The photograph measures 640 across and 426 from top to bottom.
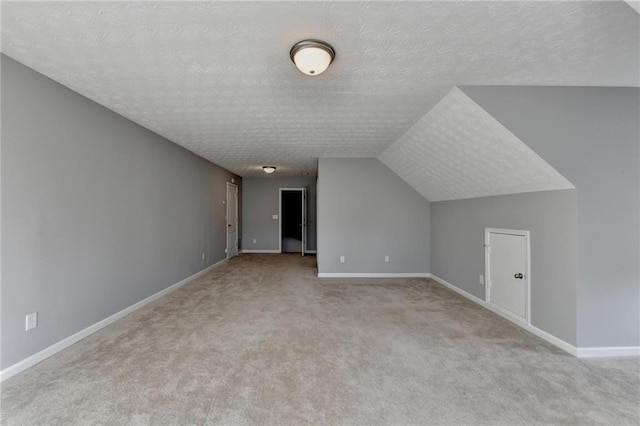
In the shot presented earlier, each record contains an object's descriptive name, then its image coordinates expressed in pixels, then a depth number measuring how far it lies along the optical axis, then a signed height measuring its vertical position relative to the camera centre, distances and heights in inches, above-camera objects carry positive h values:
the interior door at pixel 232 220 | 275.6 -4.0
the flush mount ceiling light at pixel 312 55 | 72.7 +42.1
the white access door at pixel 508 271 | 116.5 -23.6
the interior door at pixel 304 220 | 302.2 -3.9
